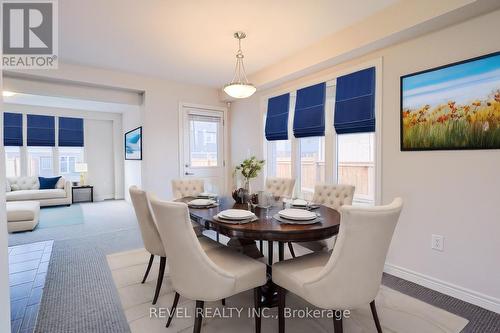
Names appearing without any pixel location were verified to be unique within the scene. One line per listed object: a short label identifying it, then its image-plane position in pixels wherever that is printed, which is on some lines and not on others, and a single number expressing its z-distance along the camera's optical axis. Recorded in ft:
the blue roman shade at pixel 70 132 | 23.06
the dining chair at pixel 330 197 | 7.99
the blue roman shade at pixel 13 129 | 20.74
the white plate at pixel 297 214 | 5.91
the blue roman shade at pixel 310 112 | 11.41
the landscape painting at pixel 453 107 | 6.75
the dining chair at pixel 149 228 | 7.11
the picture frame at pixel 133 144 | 18.31
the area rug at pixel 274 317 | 6.05
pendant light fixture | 9.11
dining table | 5.30
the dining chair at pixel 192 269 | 5.02
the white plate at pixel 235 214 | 5.99
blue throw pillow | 20.99
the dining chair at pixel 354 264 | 4.42
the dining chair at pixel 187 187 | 11.03
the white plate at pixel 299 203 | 7.56
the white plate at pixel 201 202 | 7.73
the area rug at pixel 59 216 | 15.60
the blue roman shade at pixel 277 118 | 13.23
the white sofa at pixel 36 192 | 19.22
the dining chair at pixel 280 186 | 10.61
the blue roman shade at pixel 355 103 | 9.50
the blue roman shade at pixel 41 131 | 21.76
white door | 15.88
